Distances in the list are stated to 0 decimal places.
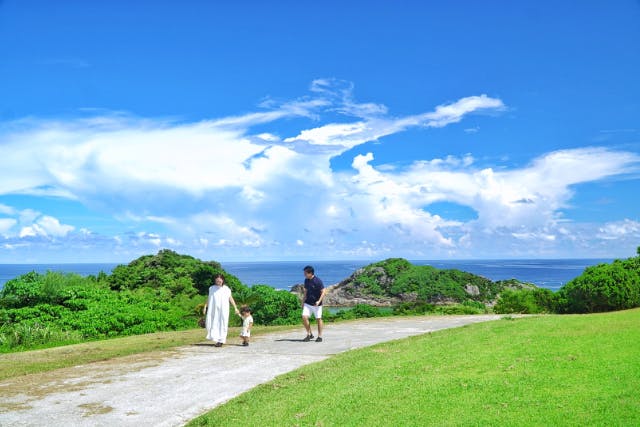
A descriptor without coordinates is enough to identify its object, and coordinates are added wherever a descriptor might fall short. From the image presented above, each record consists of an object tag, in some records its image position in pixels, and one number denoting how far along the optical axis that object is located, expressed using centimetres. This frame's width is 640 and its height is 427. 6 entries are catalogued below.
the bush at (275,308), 2434
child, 1497
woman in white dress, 1499
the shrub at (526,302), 2546
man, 1533
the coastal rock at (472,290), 6775
